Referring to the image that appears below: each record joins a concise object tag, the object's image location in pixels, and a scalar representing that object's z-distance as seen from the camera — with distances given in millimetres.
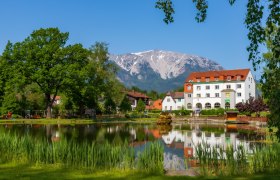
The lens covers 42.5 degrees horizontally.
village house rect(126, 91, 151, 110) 119175
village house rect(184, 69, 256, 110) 84312
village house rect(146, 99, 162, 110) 126475
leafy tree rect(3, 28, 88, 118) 52062
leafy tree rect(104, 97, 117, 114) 70681
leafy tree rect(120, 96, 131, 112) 82169
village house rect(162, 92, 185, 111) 96988
